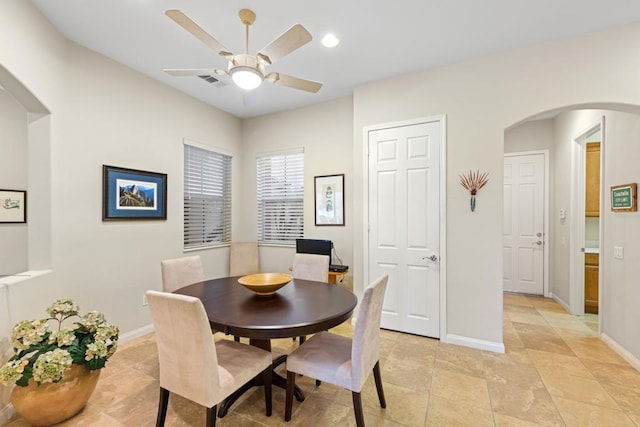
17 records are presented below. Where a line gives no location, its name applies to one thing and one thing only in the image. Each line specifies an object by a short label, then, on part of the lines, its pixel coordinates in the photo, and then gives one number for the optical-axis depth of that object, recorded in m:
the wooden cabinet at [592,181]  3.86
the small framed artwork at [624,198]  2.53
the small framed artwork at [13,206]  2.83
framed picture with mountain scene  2.91
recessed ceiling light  2.55
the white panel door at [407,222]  3.11
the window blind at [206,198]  3.93
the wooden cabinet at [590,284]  3.77
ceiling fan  1.68
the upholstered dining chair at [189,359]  1.46
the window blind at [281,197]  4.34
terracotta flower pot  1.74
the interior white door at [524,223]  4.70
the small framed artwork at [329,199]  3.95
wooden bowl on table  2.06
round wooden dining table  1.61
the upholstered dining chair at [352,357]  1.67
